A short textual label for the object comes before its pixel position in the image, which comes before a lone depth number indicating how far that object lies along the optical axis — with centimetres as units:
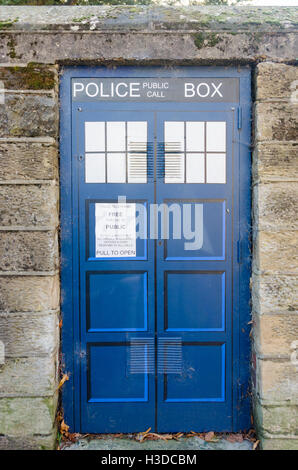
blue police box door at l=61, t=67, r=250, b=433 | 287
